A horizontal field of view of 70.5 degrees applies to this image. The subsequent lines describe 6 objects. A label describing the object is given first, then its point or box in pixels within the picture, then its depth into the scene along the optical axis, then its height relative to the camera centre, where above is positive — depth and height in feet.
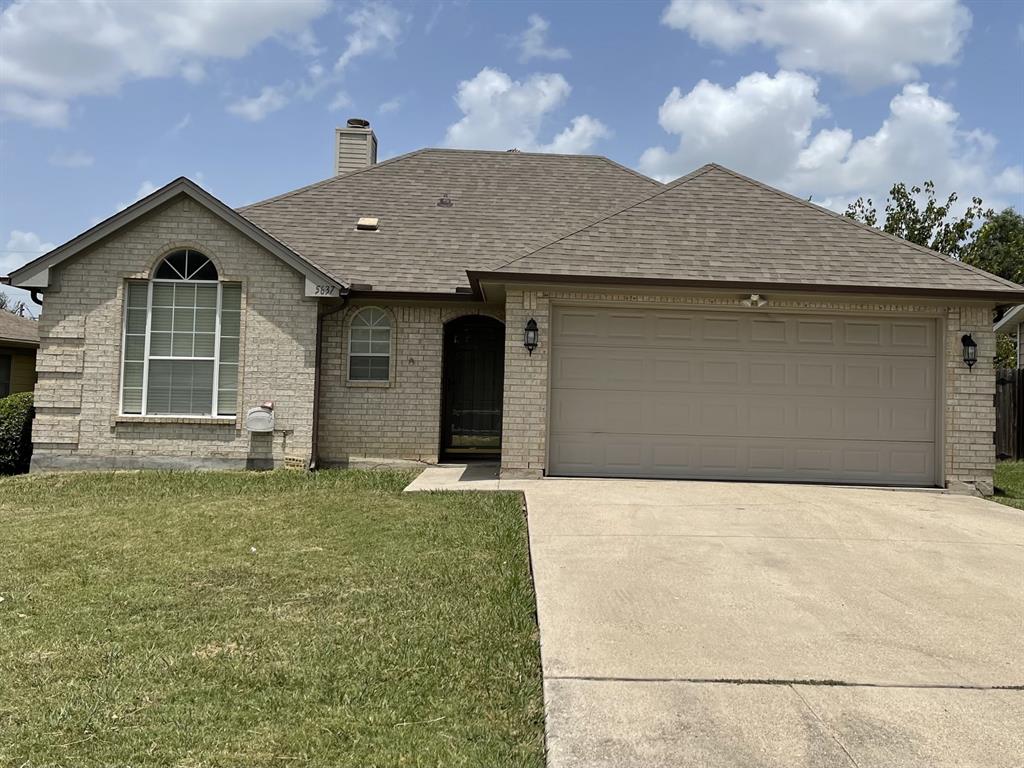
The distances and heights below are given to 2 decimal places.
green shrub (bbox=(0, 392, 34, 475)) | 36.73 -2.54
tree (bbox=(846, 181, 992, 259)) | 87.81 +23.53
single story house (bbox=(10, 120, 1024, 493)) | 33.73 +2.71
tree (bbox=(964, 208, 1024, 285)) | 88.22 +21.58
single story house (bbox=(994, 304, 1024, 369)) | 63.10 +8.59
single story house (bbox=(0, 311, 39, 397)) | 54.66 +2.26
